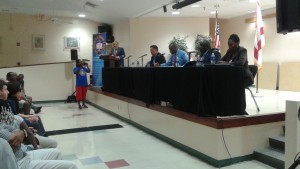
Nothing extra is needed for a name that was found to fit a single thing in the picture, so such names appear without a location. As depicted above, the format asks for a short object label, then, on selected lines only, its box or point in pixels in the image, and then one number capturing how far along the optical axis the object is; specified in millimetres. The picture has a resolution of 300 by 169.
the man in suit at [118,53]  8148
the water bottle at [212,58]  4004
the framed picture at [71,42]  11633
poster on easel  9533
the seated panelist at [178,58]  5242
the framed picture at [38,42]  11219
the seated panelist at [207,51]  4039
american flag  9273
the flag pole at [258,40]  7379
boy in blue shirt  8062
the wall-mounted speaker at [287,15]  2031
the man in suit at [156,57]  6000
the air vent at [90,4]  9457
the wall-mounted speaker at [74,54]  10320
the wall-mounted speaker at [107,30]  11672
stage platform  3291
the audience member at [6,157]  1671
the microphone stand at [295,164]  1659
